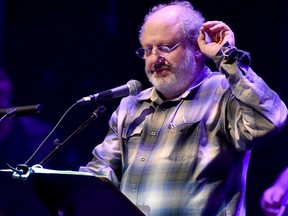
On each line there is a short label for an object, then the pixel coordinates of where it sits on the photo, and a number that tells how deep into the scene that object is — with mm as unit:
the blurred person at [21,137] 9547
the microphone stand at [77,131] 5755
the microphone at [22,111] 5261
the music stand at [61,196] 4590
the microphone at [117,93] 6035
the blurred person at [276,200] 7062
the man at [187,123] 5633
